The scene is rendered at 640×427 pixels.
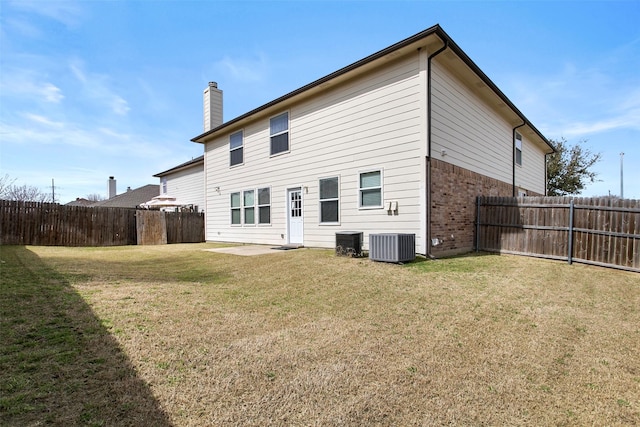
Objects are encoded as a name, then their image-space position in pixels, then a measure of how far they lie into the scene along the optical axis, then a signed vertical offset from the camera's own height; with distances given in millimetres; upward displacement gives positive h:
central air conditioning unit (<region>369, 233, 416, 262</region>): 7109 -924
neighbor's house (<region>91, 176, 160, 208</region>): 27828 +1004
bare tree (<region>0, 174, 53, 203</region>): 23933 +1708
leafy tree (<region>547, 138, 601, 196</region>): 25750 +3063
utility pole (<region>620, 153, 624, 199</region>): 36094 +2924
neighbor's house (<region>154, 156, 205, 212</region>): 18766 +1609
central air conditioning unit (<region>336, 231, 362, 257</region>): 8070 -942
